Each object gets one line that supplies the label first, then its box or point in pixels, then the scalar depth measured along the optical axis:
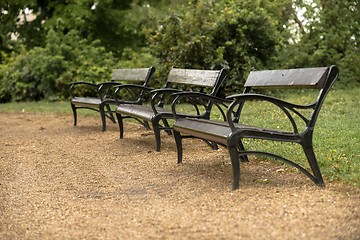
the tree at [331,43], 16.20
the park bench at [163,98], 6.97
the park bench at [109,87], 9.51
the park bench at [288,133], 4.84
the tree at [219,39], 13.95
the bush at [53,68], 17.02
